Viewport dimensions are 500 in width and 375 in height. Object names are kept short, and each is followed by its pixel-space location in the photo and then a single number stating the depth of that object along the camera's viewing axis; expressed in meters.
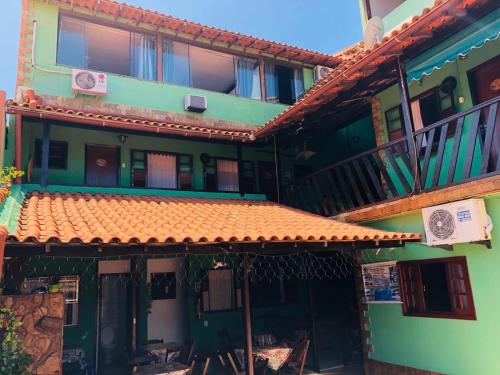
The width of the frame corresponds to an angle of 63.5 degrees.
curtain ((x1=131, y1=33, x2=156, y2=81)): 11.55
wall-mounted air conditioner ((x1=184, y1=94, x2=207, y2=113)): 11.85
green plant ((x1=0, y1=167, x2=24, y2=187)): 6.36
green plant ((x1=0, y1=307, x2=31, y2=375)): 5.13
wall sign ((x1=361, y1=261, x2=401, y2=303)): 8.49
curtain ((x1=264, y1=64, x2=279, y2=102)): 13.55
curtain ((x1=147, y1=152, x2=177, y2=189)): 10.97
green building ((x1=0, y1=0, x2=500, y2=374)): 6.77
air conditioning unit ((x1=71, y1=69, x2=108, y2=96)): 10.39
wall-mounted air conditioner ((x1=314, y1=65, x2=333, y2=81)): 14.34
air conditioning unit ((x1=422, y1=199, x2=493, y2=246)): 6.52
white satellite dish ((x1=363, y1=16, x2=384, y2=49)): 10.82
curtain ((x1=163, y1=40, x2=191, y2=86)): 11.97
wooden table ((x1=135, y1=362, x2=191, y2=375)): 7.17
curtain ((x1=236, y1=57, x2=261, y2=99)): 13.10
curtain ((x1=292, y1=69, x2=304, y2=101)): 14.05
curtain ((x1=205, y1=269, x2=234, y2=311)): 11.05
